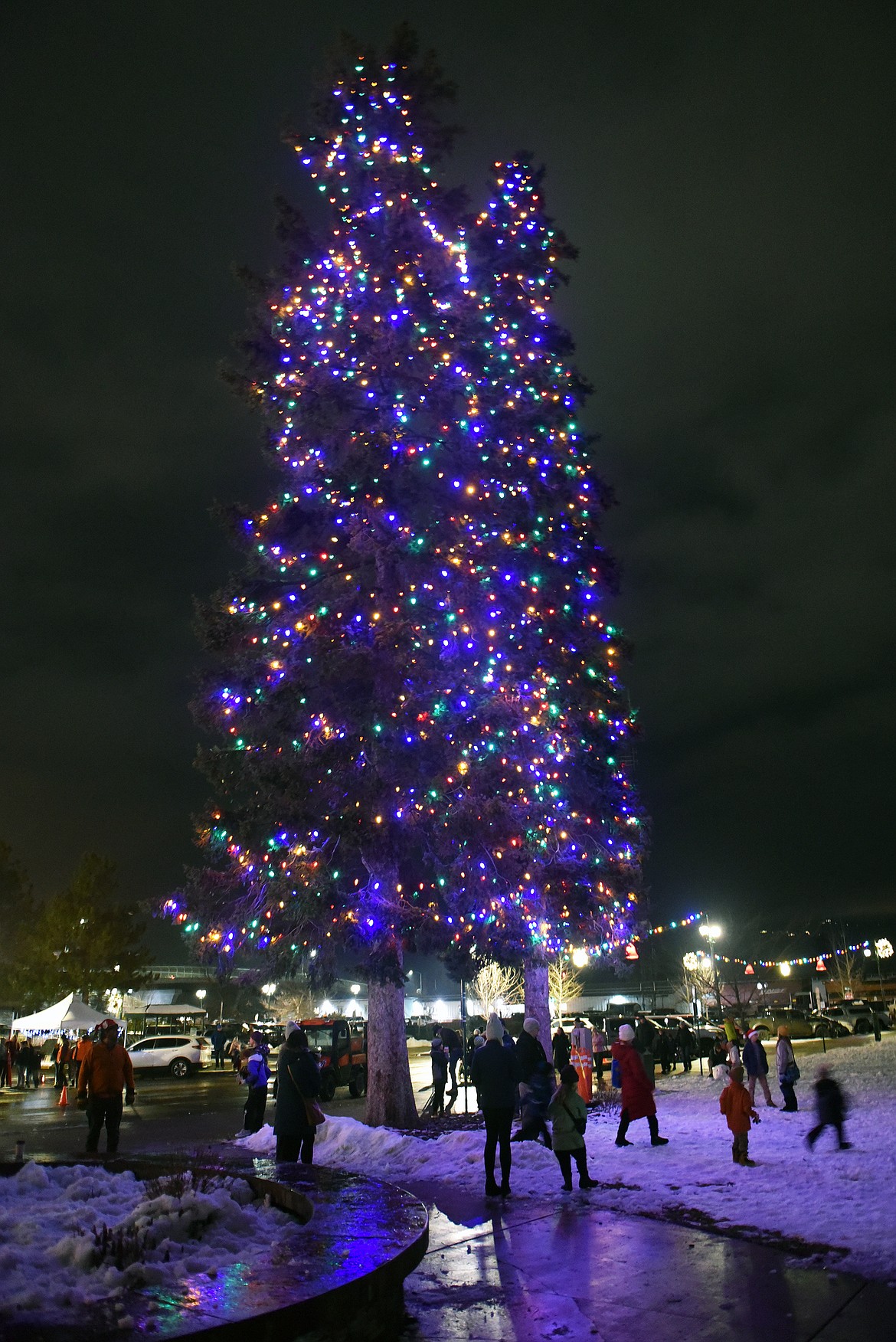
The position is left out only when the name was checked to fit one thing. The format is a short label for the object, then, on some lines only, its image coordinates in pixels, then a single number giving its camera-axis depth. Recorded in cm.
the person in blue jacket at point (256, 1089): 1617
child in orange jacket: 1020
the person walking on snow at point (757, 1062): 1686
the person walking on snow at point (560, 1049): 1934
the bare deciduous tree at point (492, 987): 5559
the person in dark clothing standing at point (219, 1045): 4141
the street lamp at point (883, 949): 6412
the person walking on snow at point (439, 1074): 1989
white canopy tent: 3716
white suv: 3725
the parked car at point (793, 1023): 4094
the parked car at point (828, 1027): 3984
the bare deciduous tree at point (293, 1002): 7600
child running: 962
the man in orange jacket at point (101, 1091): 1284
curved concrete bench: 422
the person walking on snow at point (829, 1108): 1062
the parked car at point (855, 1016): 4381
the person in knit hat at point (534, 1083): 1164
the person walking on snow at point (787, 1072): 1612
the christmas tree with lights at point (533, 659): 1656
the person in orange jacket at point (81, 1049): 1915
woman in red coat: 1197
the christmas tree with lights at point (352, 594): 1619
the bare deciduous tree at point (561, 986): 4762
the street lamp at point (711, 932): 3791
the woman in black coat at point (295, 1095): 1034
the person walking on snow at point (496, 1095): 971
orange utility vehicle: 2720
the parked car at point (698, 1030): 3297
